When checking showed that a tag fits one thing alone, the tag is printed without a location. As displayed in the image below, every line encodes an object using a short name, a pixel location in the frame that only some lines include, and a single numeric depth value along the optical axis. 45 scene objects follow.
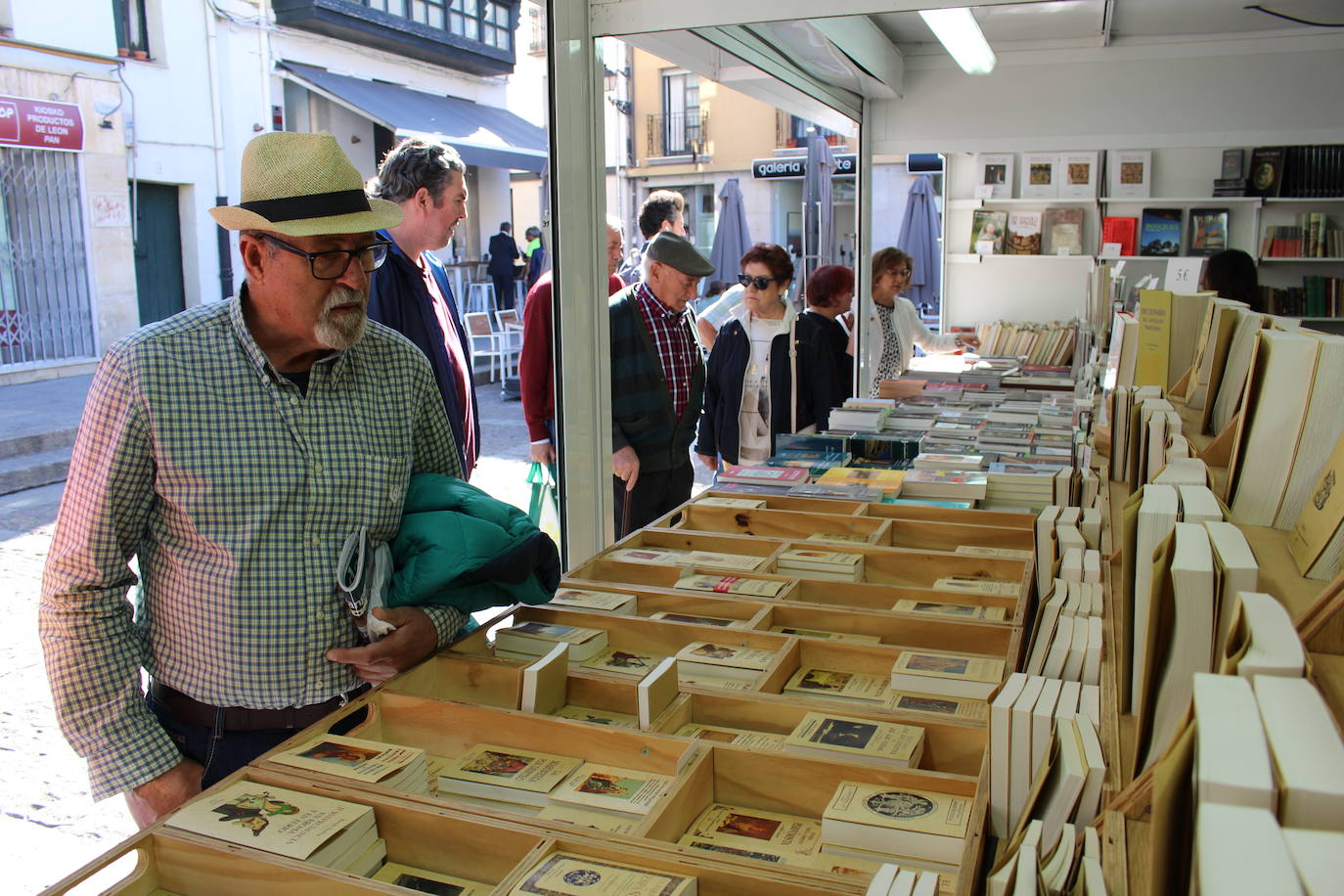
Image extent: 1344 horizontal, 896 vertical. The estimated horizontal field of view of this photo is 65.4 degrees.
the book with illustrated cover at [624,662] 1.97
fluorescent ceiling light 3.68
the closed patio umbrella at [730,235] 15.95
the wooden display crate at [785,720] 1.59
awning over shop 14.12
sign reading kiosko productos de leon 10.33
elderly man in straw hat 1.64
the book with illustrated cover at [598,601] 2.21
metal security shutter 10.69
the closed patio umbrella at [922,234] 14.12
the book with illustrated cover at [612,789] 1.46
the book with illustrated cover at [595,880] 1.20
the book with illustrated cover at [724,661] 1.89
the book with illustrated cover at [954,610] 2.12
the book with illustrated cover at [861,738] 1.53
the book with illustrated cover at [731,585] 2.29
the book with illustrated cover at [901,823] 1.31
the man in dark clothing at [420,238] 2.92
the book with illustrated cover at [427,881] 1.34
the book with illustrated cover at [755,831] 1.41
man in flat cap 4.00
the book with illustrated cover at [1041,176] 8.19
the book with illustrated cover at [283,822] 1.32
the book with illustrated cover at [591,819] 1.42
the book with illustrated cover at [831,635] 2.11
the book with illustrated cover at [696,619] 2.19
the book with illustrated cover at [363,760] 1.47
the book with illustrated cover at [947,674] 1.77
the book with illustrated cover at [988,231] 8.32
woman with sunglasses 4.92
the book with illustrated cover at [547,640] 1.97
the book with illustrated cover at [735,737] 1.61
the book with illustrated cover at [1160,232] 8.02
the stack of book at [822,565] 2.37
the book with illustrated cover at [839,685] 1.87
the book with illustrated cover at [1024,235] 8.30
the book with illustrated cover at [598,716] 1.78
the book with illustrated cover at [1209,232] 7.93
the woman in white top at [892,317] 6.50
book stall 0.80
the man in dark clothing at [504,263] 14.32
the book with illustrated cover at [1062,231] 8.21
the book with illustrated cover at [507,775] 1.52
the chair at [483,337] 11.82
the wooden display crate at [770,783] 1.43
